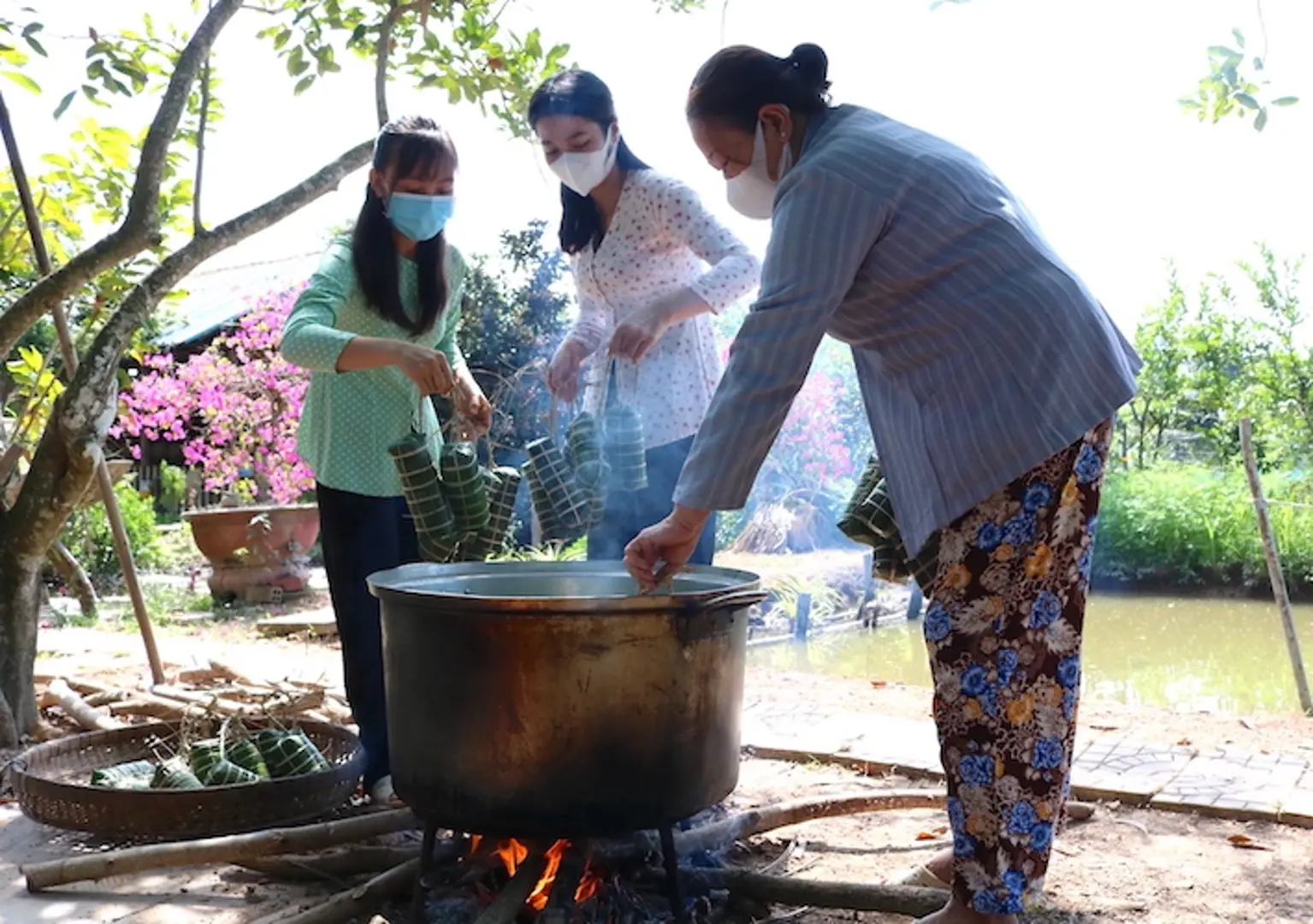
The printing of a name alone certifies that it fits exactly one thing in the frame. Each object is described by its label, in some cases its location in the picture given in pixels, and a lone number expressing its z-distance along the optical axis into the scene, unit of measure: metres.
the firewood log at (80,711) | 4.02
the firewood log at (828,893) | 2.22
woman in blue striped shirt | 1.86
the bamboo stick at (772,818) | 2.46
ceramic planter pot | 8.50
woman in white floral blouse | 2.73
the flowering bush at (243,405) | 9.80
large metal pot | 2.01
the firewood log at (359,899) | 2.24
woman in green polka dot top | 2.85
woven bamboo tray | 2.76
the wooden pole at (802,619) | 9.04
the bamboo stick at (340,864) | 2.59
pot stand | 2.18
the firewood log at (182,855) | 2.52
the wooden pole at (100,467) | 3.97
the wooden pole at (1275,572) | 5.04
